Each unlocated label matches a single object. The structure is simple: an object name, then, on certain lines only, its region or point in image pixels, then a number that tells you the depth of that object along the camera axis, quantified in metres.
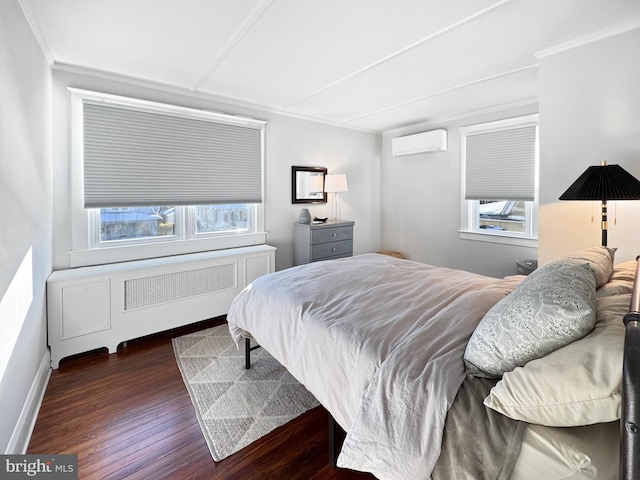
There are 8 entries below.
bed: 0.82
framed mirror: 4.18
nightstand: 3.90
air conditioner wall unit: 4.16
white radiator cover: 2.50
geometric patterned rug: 1.79
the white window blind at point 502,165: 3.48
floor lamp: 1.74
